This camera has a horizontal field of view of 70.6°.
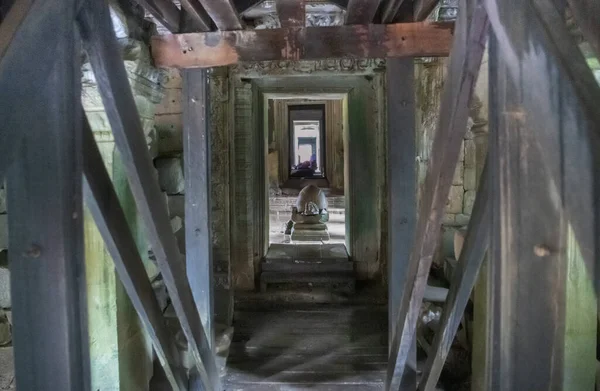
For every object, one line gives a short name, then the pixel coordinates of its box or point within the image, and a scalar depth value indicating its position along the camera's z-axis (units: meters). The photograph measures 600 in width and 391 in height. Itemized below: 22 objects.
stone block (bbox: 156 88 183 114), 3.01
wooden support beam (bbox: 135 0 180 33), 1.85
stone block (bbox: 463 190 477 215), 3.47
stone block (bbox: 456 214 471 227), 3.53
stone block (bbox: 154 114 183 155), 3.01
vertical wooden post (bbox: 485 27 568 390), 0.78
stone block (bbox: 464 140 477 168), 3.46
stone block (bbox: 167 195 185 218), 2.99
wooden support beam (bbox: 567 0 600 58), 0.66
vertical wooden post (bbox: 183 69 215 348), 2.22
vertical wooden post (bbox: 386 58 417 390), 2.14
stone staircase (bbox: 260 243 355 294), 4.31
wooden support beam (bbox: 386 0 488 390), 0.98
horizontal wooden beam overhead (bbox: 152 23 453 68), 2.00
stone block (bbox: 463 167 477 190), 3.48
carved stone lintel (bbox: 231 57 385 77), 3.78
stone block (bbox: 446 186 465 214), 3.53
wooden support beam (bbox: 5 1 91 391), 0.82
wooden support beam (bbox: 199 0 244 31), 1.77
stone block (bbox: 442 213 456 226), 3.54
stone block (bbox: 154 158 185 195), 2.88
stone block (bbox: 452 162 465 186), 3.50
